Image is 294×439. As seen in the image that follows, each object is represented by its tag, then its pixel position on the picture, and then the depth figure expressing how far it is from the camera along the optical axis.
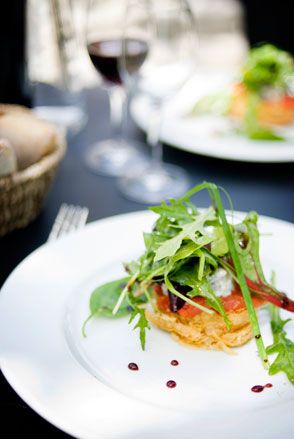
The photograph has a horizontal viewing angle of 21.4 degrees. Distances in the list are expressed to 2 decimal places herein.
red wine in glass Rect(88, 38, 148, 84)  0.68
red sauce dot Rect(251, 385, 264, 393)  0.49
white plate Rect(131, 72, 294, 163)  0.76
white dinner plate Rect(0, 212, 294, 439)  0.46
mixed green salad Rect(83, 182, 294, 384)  0.52
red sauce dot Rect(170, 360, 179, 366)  0.52
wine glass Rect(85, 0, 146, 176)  0.71
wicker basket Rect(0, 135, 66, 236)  0.62
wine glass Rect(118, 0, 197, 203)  0.69
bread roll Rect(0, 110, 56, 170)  0.66
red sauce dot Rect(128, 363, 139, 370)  0.51
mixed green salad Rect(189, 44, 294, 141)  0.84
